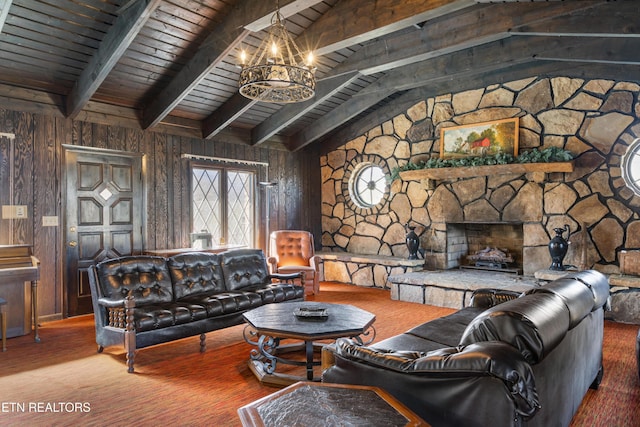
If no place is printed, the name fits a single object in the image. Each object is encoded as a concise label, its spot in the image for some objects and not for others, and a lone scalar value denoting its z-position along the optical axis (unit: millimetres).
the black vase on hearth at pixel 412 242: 6773
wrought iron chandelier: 3189
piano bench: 3918
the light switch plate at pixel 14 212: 4691
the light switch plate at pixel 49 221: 4988
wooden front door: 5223
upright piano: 4297
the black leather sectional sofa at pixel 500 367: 1588
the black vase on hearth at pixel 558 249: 5457
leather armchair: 6836
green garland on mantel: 5586
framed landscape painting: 6180
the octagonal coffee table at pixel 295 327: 3041
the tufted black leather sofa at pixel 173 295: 3582
